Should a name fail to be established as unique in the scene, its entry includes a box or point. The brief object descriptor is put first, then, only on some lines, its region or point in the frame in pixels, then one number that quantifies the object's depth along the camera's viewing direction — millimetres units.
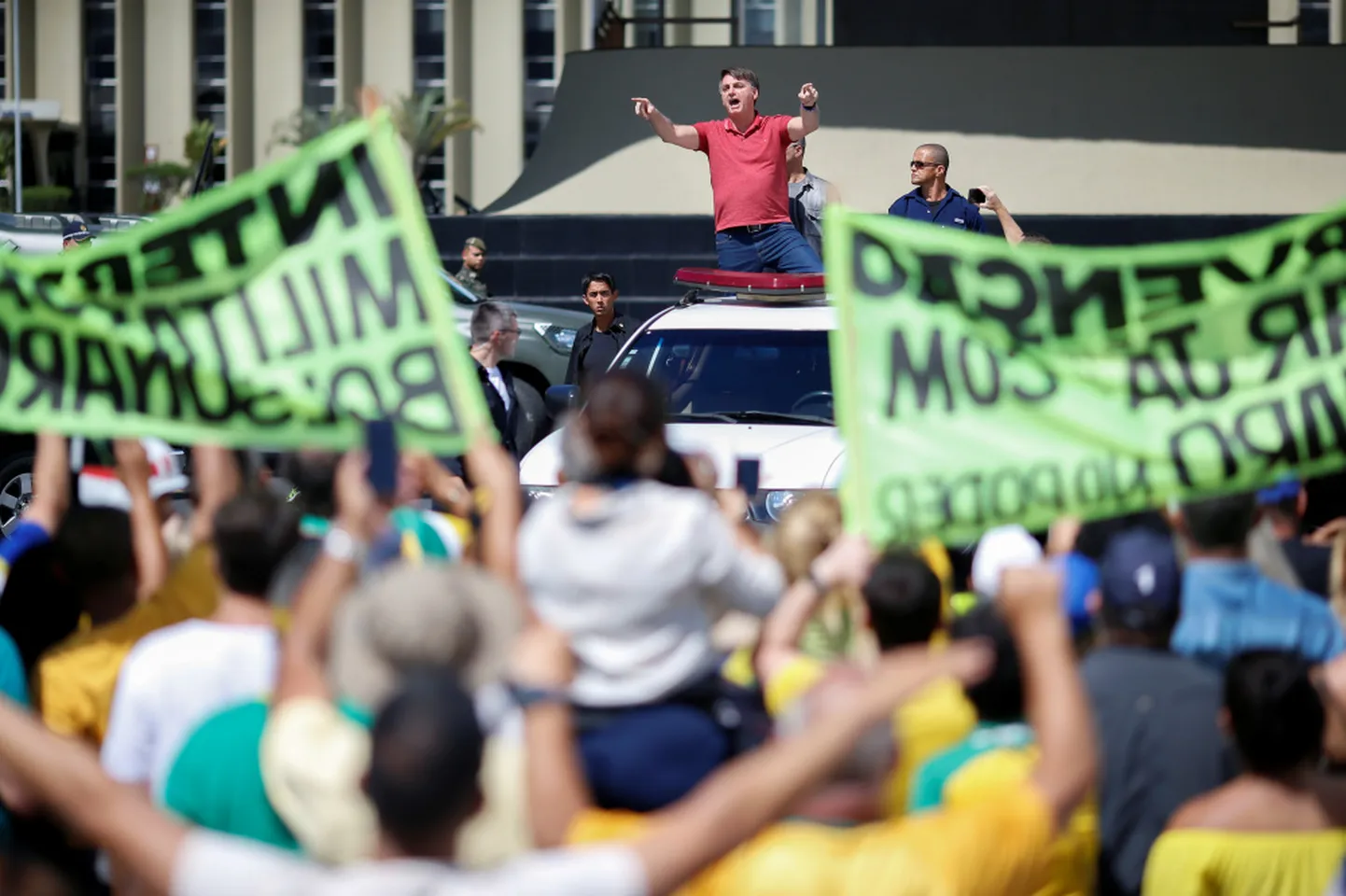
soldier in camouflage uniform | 34750
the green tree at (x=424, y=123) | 123187
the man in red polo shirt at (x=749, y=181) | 24109
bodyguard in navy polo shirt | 23172
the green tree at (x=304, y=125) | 123812
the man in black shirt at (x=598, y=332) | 24000
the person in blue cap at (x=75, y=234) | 27300
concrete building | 136500
